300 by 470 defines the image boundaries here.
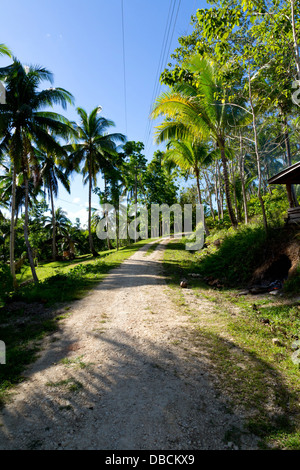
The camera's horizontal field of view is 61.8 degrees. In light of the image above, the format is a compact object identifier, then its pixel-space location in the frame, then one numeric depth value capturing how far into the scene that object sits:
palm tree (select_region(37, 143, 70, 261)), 23.31
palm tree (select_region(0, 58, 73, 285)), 12.17
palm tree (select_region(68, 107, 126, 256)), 21.17
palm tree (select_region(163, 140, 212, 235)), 17.17
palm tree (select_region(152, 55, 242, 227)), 11.94
